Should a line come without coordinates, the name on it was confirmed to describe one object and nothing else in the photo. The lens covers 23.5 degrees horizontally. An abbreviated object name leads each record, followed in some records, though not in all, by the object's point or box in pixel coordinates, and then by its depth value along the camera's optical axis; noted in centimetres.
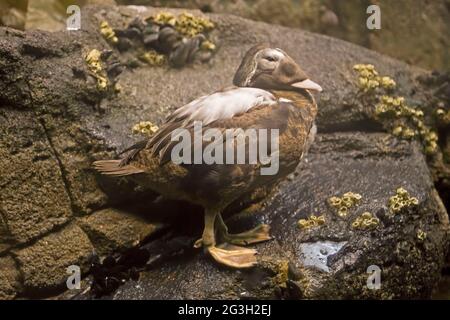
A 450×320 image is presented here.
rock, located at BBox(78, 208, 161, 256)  203
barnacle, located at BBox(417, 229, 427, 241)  211
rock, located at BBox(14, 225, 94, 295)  200
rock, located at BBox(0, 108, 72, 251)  198
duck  192
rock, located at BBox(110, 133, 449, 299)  197
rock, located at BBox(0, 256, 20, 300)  199
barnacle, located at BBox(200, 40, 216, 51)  230
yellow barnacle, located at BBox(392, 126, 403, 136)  229
